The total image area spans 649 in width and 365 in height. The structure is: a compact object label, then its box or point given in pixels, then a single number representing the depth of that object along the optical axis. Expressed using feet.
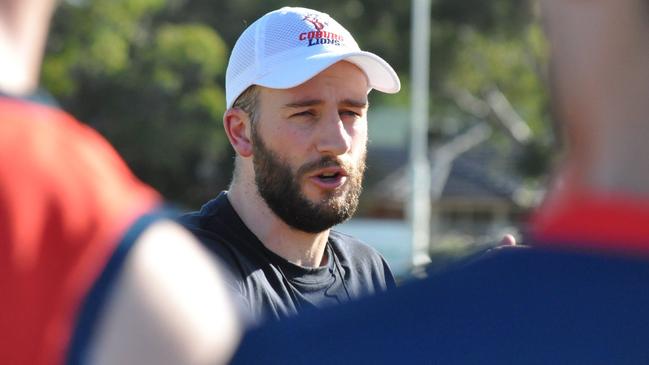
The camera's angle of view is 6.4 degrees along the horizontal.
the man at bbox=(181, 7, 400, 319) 23.02
